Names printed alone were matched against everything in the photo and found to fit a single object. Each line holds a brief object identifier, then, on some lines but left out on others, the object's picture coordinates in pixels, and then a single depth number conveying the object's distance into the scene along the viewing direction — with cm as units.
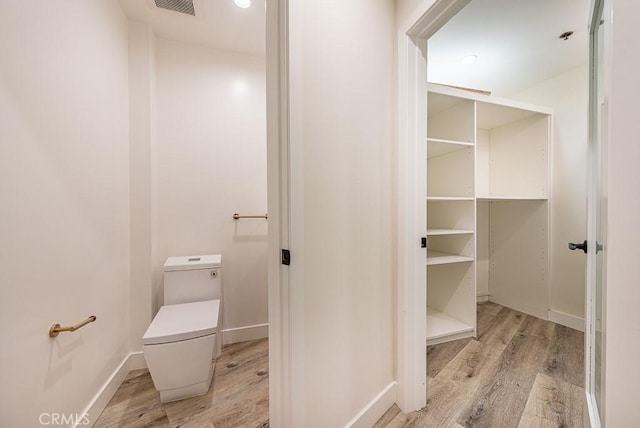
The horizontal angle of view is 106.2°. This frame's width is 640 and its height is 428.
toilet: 133
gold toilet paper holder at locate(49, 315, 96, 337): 102
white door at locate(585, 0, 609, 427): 89
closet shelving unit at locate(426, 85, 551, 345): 206
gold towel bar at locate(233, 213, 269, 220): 211
